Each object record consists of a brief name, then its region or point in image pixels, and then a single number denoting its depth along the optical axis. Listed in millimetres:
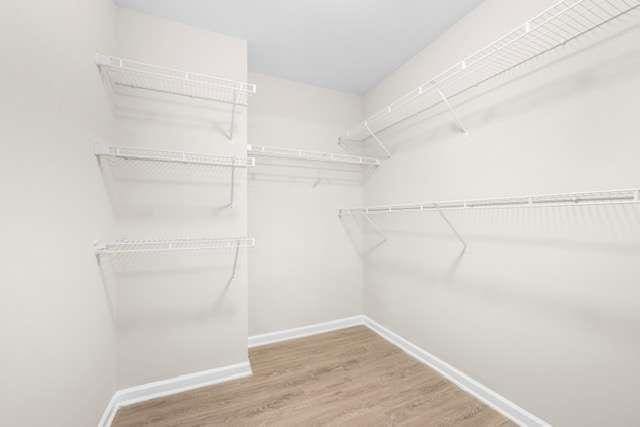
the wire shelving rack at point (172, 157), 1403
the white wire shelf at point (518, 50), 1080
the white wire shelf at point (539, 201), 911
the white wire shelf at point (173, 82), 1488
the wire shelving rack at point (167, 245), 1422
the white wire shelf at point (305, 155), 2119
